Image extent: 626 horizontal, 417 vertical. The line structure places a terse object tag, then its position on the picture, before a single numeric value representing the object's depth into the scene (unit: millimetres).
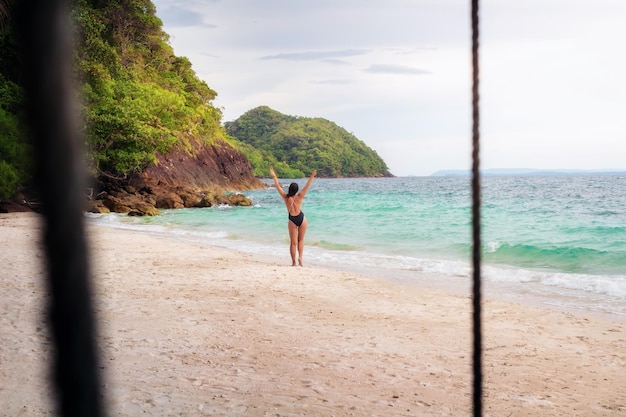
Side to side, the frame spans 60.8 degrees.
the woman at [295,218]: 10133
